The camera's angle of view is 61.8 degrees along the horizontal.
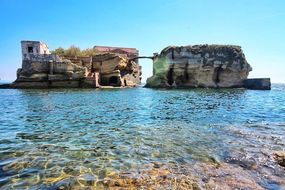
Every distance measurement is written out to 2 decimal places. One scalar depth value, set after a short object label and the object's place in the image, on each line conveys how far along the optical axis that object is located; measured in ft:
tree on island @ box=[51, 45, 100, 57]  218.59
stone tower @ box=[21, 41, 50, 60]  181.88
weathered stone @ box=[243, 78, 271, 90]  195.79
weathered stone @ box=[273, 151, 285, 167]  20.83
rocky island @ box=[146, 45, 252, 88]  192.44
